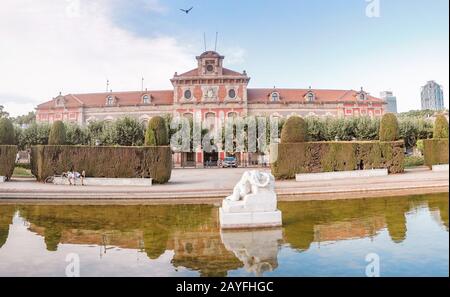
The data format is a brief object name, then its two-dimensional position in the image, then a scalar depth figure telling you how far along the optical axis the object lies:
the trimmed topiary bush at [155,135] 19.55
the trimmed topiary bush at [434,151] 20.44
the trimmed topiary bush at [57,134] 20.19
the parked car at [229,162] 39.50
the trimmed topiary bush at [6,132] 20.88
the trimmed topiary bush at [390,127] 21.50
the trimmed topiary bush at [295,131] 20.36
